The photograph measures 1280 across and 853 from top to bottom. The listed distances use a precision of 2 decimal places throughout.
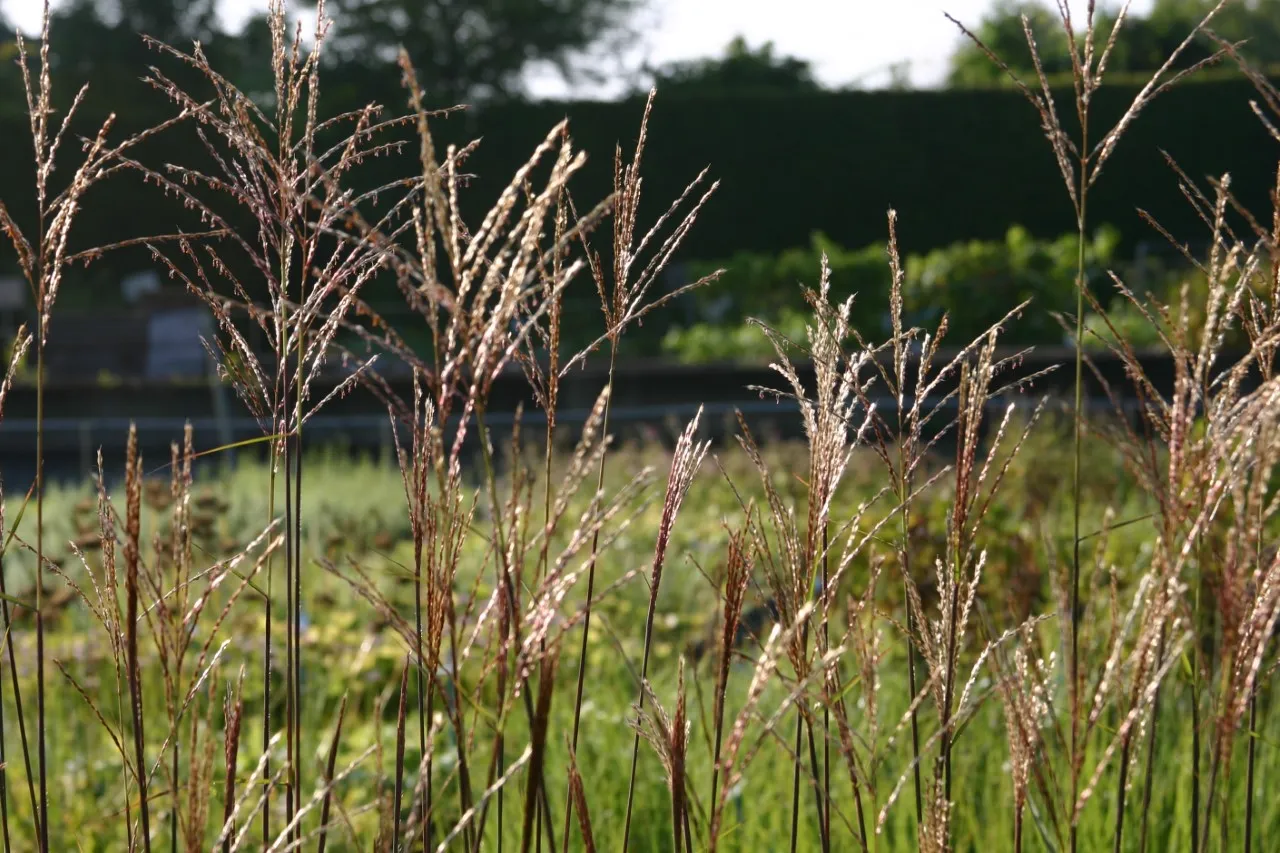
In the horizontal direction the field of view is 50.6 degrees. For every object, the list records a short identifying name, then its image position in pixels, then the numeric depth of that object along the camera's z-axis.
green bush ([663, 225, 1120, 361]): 11.59
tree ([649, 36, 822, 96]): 29.86
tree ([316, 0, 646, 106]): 26.47
